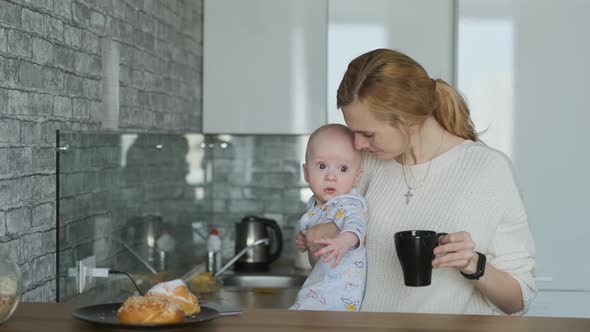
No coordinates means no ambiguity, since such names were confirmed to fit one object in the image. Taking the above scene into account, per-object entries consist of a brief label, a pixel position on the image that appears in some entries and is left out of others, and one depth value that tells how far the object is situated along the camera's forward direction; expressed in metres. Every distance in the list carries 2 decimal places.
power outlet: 2.35
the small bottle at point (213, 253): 3.81
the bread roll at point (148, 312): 1.42
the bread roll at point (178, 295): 1.51
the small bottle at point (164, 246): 3.23
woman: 1.94
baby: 2.09
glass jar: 1.47
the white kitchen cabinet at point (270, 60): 3.78
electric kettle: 3.85
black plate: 1.43
